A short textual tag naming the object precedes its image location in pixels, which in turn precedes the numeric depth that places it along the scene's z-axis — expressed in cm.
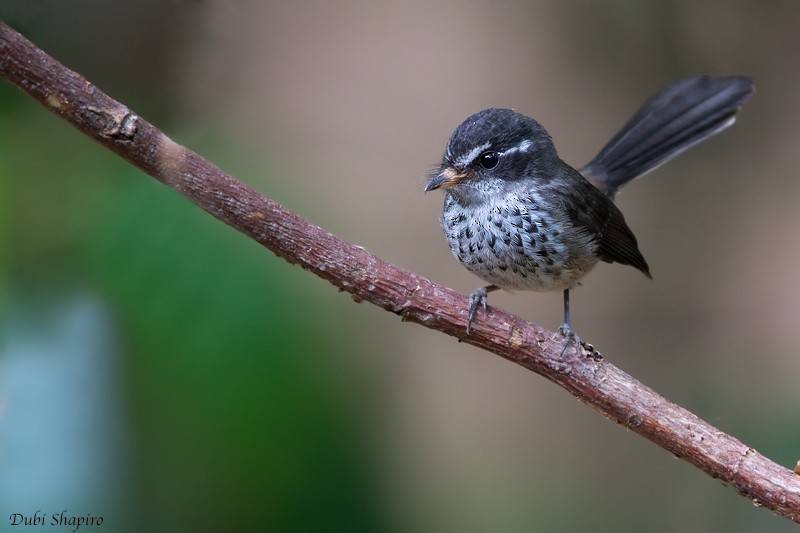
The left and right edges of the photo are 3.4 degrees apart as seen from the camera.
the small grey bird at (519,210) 388
